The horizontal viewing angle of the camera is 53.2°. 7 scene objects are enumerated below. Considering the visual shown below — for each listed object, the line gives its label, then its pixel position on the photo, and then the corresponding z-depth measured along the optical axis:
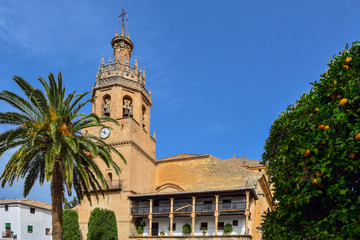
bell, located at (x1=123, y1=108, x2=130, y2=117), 32.82
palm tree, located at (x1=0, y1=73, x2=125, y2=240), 15.80
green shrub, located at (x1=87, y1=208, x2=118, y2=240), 27.34
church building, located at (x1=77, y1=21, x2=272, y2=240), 28.86
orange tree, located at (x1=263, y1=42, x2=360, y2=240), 7.40
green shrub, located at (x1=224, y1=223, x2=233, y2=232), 27.78
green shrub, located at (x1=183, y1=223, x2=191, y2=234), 29.03
